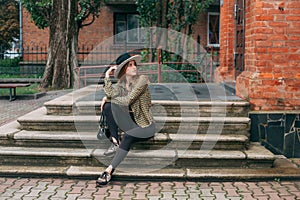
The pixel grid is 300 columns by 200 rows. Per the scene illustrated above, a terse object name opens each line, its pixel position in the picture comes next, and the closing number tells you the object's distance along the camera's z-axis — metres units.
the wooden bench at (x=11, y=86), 12.85
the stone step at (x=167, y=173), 5.72
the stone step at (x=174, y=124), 6.67
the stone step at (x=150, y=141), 6.30
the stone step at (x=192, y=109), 6.97
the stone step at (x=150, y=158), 6.00
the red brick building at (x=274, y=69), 6.85
